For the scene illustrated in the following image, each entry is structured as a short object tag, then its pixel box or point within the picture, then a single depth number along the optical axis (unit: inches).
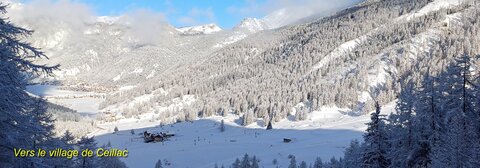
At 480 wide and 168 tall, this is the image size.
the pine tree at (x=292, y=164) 1977.7
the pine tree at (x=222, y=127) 4168.3
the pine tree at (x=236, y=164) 2005.0
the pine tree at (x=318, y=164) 1924.5
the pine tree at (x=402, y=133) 959.0
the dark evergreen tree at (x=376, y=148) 971.9
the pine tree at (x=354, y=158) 1077.6
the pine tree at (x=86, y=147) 995.9
